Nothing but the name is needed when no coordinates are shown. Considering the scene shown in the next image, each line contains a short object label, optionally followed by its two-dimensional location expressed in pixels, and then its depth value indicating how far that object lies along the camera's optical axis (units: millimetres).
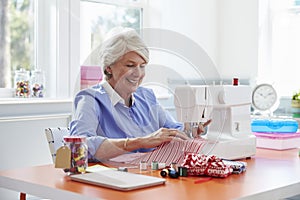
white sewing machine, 2160
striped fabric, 2062
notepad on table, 1623
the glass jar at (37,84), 3457
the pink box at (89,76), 3584
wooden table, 1566
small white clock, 3885
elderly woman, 2074
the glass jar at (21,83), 3393
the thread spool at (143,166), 1970
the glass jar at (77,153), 1802
